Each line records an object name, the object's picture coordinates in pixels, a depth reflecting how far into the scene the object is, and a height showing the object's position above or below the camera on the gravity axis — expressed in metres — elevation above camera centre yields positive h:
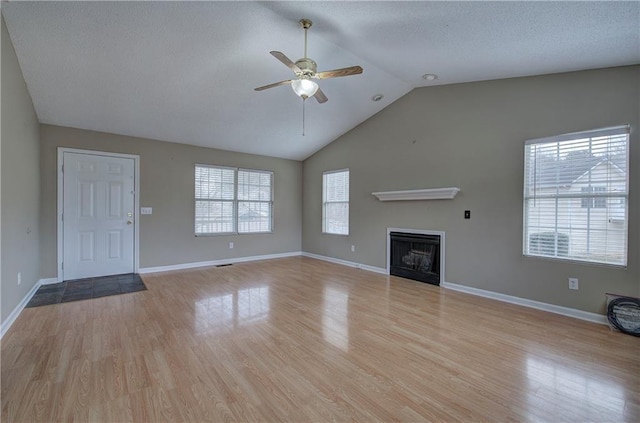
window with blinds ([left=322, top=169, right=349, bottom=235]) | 6.23 +0.13
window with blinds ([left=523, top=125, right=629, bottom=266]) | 3.07 +0.16
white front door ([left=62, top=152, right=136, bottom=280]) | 4.62 -0.16
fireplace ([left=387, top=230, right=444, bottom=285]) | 4.63 -0.79
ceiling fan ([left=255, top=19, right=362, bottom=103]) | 2.71 +1.27
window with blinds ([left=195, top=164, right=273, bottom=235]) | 5.90 +0.14
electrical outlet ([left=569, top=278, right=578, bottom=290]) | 3.30 -0.84
